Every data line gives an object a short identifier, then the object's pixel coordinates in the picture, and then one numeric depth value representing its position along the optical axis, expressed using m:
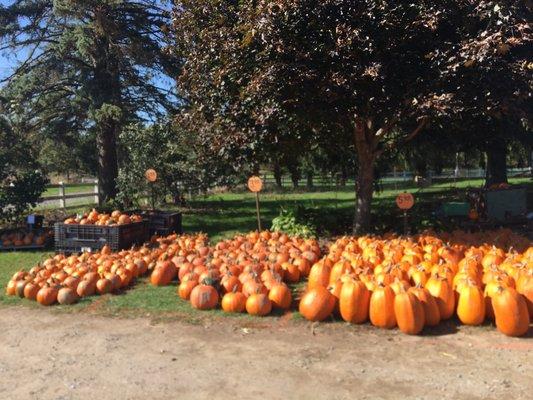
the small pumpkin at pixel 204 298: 6.19
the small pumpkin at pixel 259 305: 5.87
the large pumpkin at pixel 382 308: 5.31
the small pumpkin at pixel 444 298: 5.42
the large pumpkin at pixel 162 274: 7.46
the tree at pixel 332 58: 7.41
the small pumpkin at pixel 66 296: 6.71
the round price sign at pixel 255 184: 10.00
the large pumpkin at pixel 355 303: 5.47
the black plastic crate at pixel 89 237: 9.40
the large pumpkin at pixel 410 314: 5.12
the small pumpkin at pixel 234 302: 6.02
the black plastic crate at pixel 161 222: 11.06
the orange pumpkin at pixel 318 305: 5.59
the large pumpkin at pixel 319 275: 6.47
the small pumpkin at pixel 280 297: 6.05
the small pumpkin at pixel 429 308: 5.30
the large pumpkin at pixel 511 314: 4.96
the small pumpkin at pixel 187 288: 6.59
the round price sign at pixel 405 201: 8.98
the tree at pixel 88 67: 15.49
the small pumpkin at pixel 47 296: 6.74
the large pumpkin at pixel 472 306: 5.29
